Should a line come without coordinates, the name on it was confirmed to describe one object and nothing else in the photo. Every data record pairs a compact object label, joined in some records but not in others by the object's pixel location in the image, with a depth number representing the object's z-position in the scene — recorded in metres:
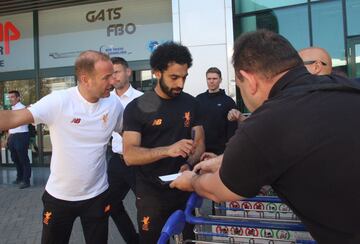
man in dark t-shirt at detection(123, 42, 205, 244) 3.20
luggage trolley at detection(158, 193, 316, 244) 2.23
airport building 9.30
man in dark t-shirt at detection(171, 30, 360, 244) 1.46
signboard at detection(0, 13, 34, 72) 13.16
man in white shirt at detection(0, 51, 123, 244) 3.31
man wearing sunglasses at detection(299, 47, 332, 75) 3.44
